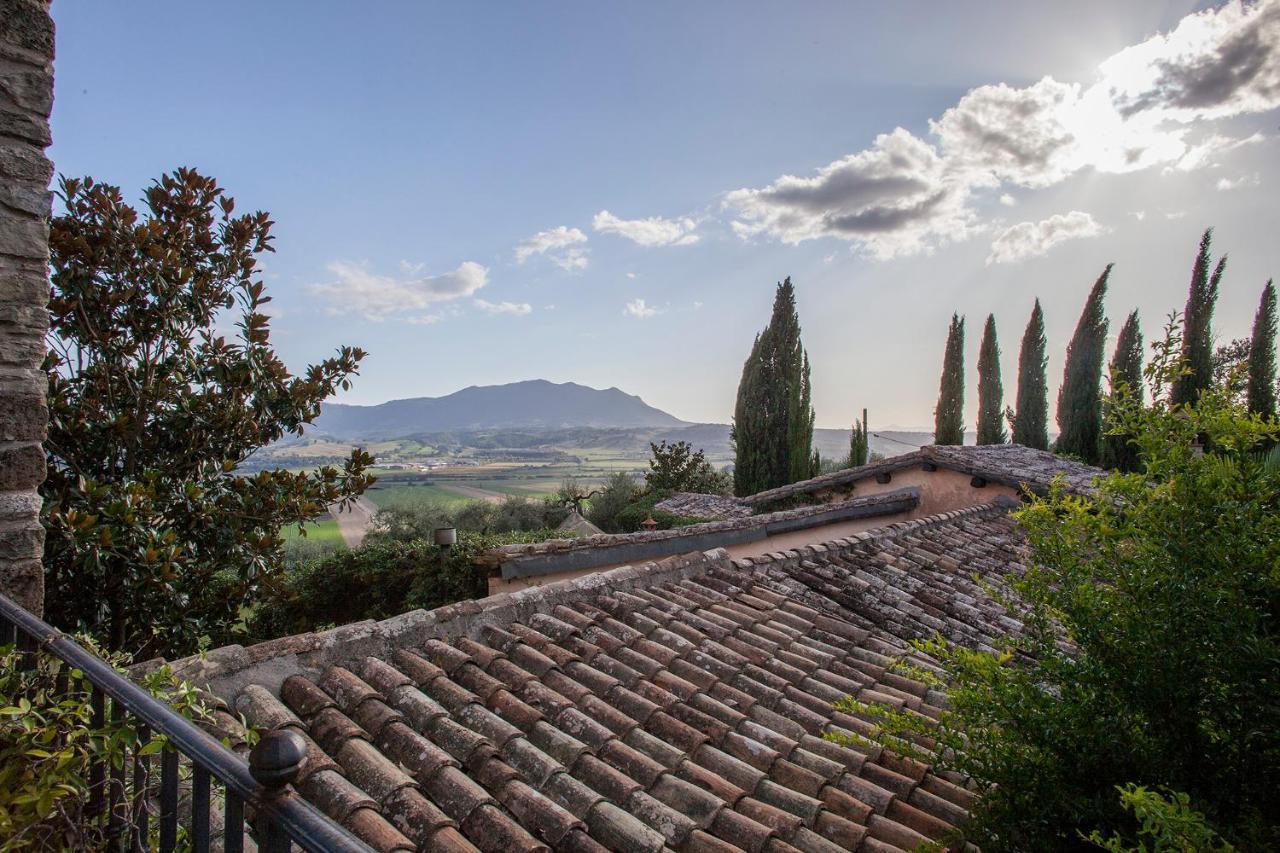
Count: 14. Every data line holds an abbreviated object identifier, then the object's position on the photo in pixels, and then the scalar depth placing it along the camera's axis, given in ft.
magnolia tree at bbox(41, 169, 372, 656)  12.90
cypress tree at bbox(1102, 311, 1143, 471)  69.82
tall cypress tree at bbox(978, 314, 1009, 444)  87.81
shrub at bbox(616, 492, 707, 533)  55.16
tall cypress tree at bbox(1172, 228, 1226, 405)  70.54
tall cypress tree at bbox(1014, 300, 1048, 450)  83.92
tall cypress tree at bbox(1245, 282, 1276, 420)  69.05
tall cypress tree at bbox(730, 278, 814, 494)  78.23
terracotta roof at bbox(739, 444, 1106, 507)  40.81
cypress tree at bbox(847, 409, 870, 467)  80.23
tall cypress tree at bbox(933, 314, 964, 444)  88.48
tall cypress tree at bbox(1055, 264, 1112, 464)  78.48
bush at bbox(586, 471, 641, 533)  74.54
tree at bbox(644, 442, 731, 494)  85.61
